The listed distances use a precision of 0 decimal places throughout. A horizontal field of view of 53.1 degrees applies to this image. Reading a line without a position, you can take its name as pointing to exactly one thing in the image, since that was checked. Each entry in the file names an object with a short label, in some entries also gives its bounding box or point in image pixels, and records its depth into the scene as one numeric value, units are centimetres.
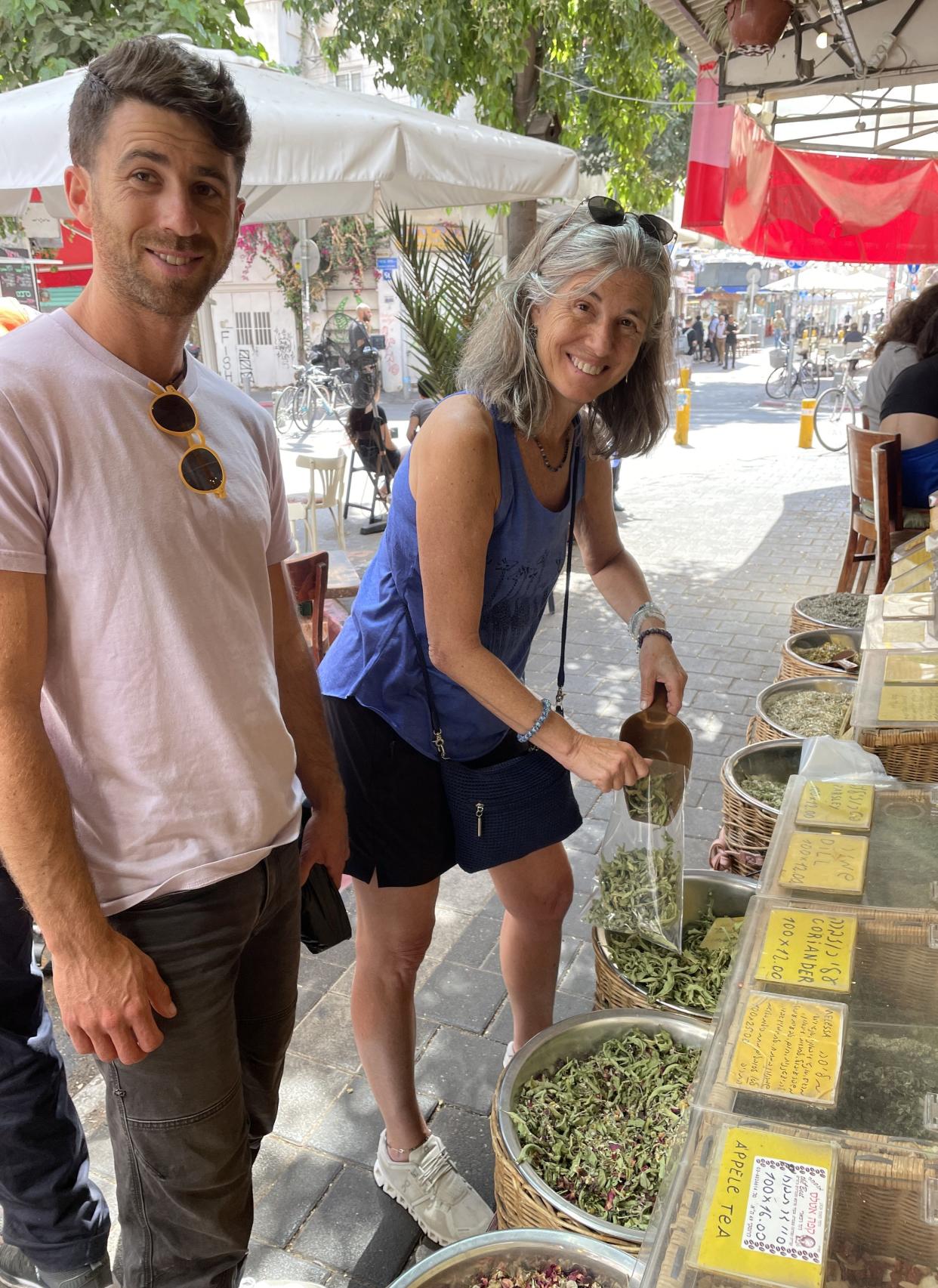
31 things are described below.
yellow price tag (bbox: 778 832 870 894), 161
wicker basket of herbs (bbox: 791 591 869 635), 401
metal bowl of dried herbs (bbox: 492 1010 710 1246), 168
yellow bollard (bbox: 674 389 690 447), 1552
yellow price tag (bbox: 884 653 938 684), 235
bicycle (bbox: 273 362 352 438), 1570
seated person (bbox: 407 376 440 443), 543
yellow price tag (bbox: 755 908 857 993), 138
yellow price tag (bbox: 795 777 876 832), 184
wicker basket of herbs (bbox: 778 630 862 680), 358
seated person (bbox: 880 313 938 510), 427
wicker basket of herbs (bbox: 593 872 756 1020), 213
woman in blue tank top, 176
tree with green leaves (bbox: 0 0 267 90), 543
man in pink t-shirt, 128
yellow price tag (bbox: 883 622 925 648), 259
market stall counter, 99
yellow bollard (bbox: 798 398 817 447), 1444
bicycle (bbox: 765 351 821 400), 2162
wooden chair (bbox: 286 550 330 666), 372
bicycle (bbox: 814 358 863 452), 1532
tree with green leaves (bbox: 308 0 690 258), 697
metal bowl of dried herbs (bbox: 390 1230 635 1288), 150
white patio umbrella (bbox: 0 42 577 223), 404
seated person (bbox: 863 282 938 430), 488
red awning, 690
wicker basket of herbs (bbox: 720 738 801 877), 274
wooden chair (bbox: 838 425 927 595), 412
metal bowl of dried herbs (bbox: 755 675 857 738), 320
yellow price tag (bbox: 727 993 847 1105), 118
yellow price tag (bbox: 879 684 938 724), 217
